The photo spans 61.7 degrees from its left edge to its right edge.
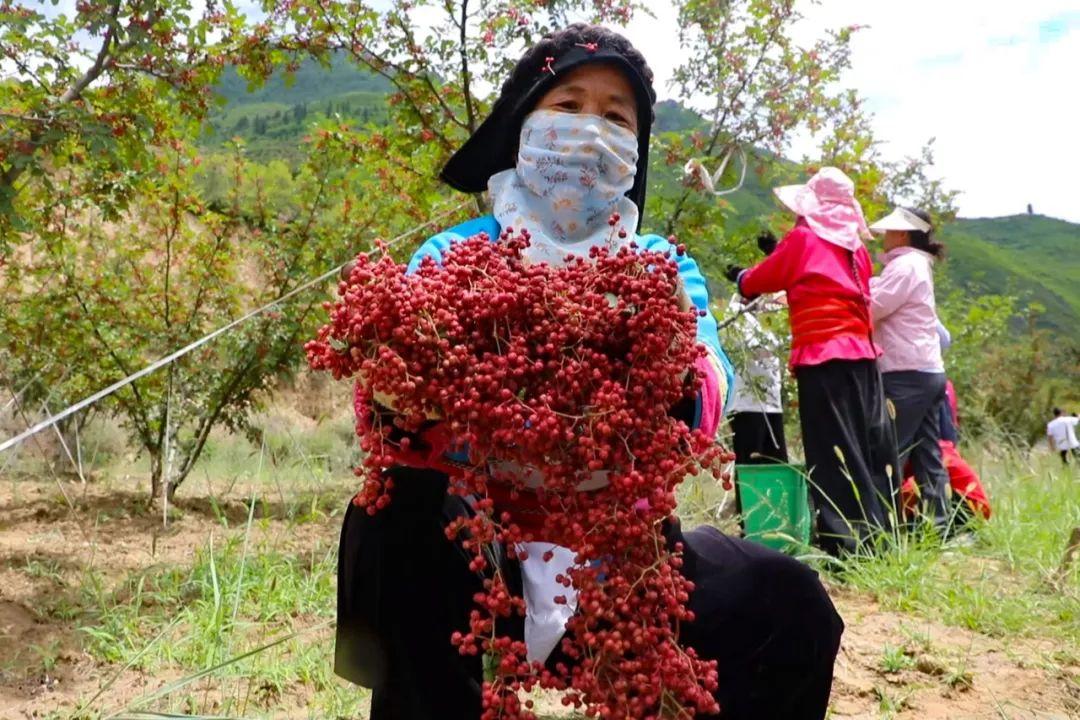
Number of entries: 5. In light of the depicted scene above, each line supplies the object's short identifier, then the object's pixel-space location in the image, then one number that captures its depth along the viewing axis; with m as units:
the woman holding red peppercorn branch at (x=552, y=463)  1.27
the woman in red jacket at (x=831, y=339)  4.47
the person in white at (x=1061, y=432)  14.09
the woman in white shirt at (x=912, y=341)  5.16
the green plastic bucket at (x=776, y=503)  4.52
